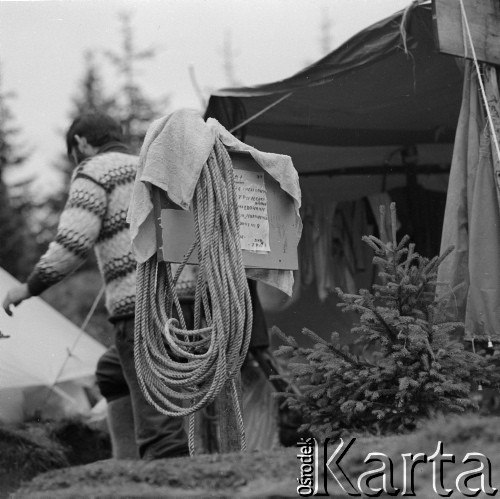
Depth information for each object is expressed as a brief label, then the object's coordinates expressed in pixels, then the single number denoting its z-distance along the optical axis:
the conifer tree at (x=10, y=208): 15.09
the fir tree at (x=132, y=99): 20.33
